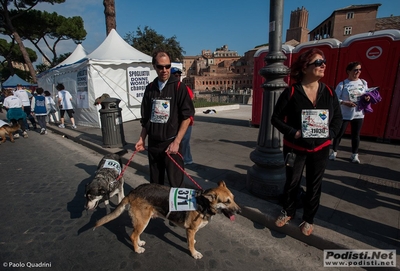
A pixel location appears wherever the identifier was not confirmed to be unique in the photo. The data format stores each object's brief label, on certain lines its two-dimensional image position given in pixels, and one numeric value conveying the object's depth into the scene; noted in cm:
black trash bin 612
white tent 910
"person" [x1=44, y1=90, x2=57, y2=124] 987
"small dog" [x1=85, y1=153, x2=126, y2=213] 258
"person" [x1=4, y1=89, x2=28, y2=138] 808
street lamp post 283
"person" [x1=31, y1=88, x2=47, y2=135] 870
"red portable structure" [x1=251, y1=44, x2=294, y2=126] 736
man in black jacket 253
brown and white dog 204
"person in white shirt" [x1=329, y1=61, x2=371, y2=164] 407
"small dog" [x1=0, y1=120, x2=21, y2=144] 734
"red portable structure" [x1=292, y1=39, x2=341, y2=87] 636
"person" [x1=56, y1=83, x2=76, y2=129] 934
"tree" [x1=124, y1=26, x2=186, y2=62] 3216
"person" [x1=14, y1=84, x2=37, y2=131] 953
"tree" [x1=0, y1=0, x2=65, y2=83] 2040
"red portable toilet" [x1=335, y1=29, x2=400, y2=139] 555
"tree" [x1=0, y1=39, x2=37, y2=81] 3591
